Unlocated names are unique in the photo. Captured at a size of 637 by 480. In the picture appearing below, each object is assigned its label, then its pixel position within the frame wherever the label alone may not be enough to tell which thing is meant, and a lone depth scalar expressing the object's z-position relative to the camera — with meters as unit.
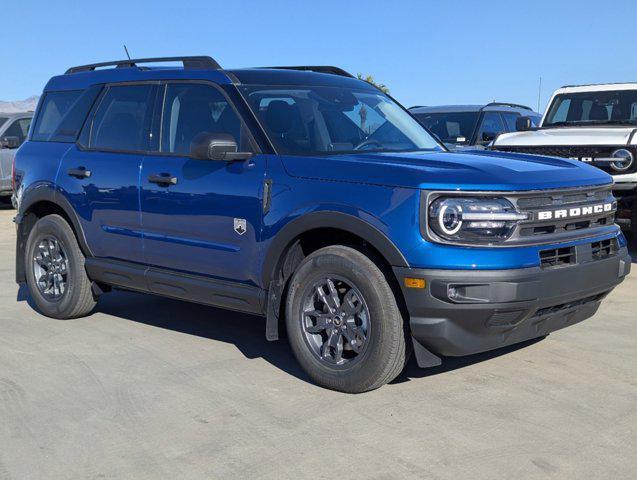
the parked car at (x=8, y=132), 16.03
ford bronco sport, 4.25
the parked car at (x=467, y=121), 12.62
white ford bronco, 9.03
